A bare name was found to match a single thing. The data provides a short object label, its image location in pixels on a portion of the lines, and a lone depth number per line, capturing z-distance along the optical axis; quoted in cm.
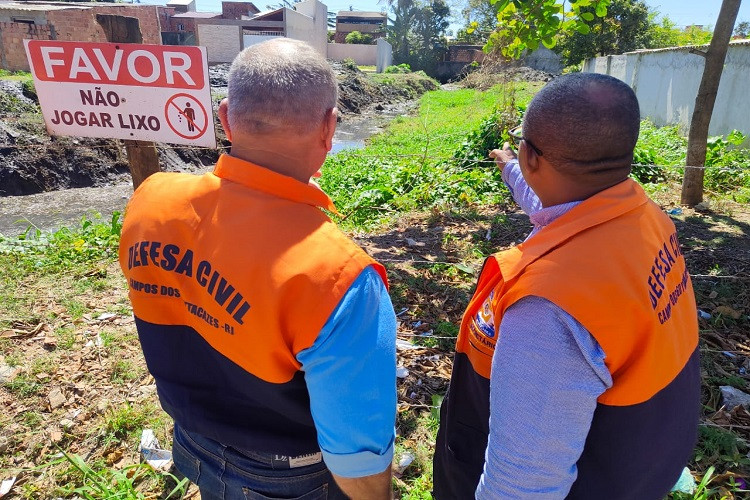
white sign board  295
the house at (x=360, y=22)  6525
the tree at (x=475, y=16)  3460
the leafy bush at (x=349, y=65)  3332
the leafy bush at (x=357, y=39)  5278
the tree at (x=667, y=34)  2928
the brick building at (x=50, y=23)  2295
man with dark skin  104
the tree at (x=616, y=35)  2786
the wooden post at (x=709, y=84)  552
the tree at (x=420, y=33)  5094
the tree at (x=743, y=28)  4279
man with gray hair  110
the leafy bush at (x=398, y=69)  4493
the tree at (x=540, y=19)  443
